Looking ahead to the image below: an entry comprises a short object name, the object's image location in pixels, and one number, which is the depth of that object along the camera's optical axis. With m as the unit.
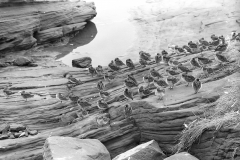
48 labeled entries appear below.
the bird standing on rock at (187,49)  18.77
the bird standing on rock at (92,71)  18.27
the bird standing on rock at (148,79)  15.50
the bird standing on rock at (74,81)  17.54
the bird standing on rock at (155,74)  15.82
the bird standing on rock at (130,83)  15.32
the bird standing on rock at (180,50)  19.06
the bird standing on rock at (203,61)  15.43
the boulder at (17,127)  13.92
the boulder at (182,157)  10.52
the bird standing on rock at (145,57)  18.77
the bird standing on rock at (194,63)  15.75
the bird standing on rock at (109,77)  17.64
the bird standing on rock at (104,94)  15.39
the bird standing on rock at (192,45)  18.94
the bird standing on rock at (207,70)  14.43
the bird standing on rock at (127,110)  13.05
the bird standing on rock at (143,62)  18.36
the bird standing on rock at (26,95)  15.81
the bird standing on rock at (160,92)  13.15
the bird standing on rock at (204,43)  19.10
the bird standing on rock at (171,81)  13.94
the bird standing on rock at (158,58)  18.11
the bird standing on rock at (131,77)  15.71
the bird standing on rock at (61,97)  15.68
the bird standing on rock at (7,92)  16.31
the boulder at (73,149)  11.13
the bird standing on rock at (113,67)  18.34
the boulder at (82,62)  21.25
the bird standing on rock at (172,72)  15.20
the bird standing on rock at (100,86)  16.47
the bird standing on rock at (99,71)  18.36
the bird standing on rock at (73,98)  15.55
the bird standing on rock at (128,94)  14.05
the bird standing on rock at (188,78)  13.65
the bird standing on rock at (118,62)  18.79
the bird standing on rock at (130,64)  18.28
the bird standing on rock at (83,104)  14.87
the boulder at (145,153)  11.03
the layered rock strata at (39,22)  23.06
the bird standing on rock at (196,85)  12.55
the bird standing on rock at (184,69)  15.17
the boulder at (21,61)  20.86
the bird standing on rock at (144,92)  14.03
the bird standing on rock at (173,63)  17.10
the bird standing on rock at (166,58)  17.69
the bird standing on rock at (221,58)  15.02
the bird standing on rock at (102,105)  14.22
